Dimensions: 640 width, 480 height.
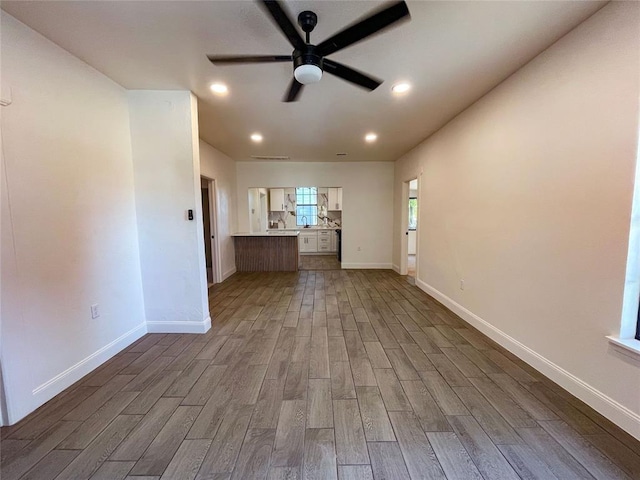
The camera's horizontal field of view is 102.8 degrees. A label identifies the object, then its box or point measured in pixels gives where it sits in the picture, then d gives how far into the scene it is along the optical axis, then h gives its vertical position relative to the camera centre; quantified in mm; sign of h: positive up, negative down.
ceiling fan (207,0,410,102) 1274 +986
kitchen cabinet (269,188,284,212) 8820 +486
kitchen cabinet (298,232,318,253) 8664 -963
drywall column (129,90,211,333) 2670 +76
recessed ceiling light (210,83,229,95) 2471 +1249
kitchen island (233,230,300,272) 5977 -914
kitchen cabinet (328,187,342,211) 9039 +490
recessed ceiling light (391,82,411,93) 2459 +1234
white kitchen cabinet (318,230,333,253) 8672 -896
